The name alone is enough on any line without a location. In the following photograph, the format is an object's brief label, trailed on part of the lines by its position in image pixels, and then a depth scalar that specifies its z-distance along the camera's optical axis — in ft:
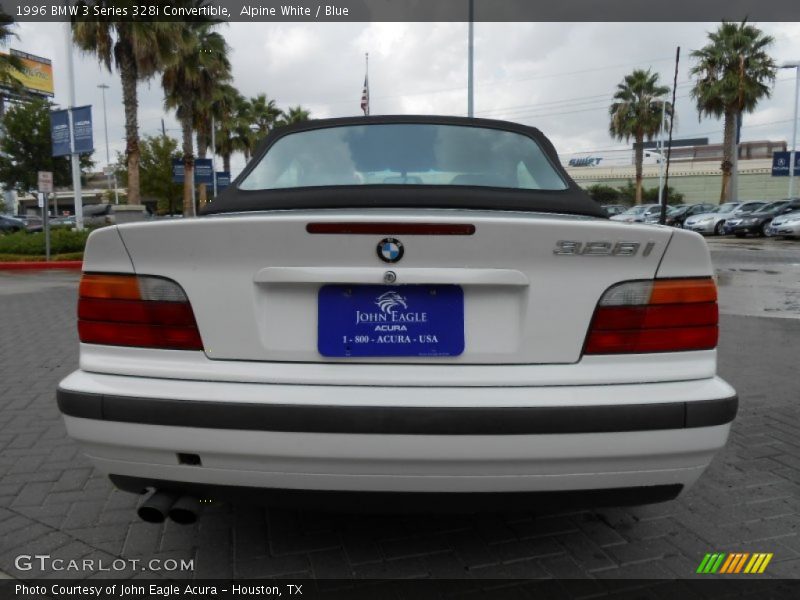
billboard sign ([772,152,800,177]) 115.75
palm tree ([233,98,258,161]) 139.44
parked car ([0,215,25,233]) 114.00
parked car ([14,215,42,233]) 124.26
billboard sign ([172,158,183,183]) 104.83
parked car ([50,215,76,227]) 116.67
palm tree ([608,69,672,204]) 136.46
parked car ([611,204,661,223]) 111.11
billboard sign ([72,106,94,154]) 59.62
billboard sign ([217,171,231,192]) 129.95
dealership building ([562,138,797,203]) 197.77
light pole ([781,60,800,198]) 104.51
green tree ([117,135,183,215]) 151.02
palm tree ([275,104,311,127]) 159.63
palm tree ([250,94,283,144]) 150.20
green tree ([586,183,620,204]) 212.84
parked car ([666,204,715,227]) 108.47
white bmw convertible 6.05
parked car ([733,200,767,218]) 90.79
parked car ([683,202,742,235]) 93.08
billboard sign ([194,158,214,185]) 103.19
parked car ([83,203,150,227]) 65.51
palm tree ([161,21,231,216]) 88.63
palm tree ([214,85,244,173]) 118.93
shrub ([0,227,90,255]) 58.70
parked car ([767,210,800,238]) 78.59
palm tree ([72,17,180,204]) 65.67
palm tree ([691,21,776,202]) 104.99
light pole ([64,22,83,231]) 67.92
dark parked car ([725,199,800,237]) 87.25
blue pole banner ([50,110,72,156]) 59.98
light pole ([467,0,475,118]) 75.36
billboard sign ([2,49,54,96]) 201.27
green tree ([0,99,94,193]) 138.31
